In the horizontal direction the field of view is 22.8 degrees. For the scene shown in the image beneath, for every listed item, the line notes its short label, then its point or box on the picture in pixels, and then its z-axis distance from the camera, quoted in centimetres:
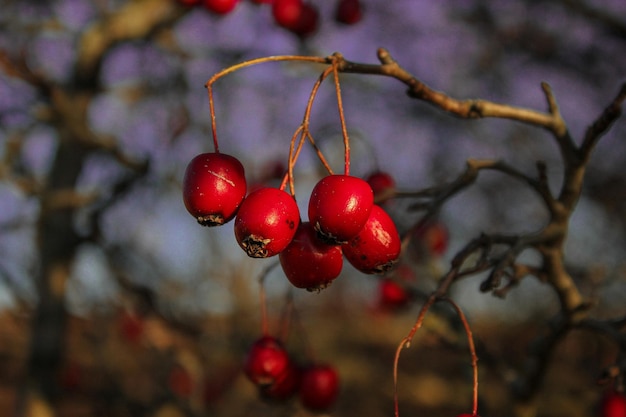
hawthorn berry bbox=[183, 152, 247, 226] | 25
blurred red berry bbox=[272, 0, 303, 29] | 40
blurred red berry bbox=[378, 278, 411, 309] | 43
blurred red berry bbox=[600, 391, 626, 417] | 32
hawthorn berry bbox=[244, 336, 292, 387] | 29
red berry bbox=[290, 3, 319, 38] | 40
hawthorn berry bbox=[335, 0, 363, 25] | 41
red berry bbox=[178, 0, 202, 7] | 39
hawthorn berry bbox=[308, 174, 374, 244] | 25
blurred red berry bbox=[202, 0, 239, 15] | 37
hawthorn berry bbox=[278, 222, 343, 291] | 25
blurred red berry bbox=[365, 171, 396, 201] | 31
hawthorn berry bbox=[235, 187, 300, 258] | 25
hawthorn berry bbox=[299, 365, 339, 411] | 31
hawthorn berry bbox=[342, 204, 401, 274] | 25
